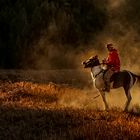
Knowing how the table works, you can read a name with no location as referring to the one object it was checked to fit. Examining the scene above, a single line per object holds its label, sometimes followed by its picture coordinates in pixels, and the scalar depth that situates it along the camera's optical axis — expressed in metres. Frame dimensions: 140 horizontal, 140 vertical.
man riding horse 21.47
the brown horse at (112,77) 21.69
